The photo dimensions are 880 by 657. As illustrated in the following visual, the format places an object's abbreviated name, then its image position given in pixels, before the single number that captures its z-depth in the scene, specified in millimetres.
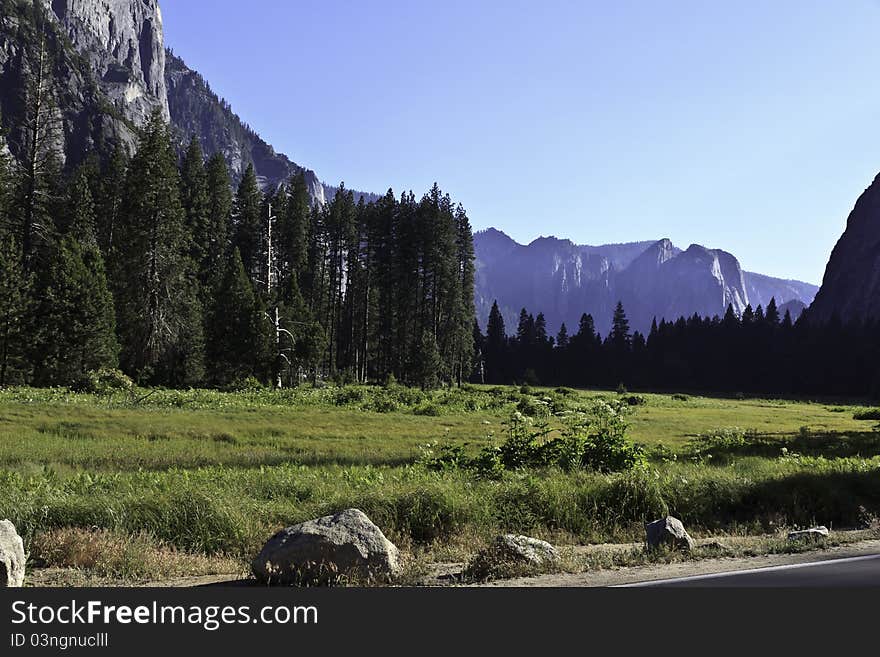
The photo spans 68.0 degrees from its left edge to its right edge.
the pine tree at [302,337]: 56188
